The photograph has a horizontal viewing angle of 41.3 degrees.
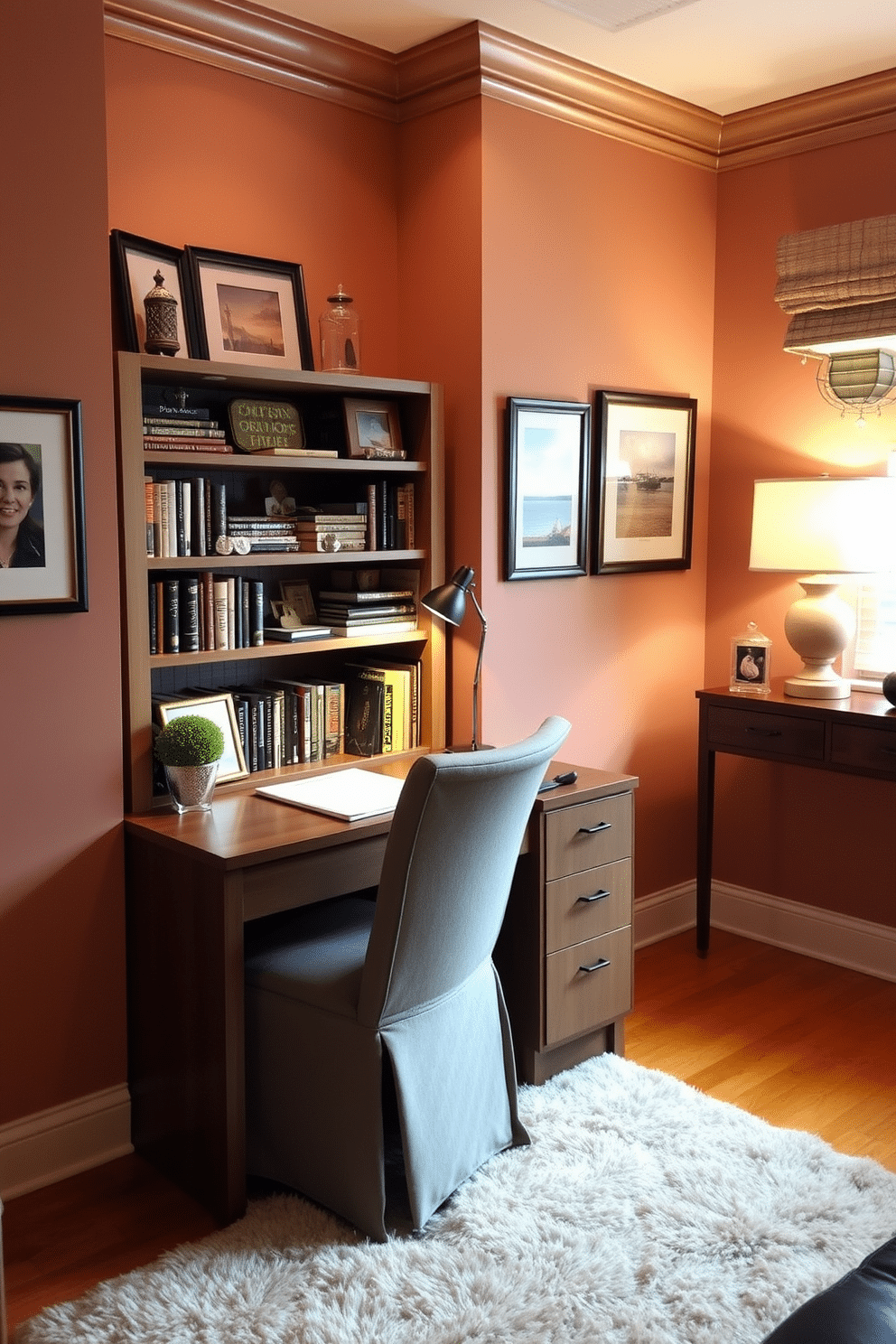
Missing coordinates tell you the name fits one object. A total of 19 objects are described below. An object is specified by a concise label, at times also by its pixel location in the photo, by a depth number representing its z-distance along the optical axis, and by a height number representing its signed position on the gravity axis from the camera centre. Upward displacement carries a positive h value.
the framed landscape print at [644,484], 3.59 +0.15
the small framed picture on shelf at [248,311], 2.91 +0.55
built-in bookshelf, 2.60 -0.04
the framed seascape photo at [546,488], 3.30 +0.13
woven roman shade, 3.22 +0.70
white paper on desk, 2.62 -0.61
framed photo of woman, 2.38 +0.04
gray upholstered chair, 2.18 -0.95
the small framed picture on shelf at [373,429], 3.09 +0.27
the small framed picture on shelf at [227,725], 2.81 -0.47
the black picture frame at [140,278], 2.72 +0.59
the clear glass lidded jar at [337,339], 3.12 +0.50
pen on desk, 2.90 -0.61
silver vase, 2.60 -0.55
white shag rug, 2.06 -1.35
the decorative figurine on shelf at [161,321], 2.67 +0.47
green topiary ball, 2.58 -0.46
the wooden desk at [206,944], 2.35 -0.85
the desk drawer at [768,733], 3.41 -0.59
